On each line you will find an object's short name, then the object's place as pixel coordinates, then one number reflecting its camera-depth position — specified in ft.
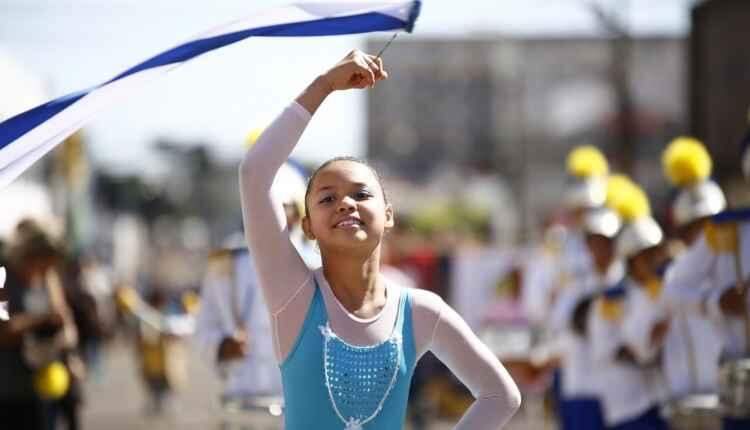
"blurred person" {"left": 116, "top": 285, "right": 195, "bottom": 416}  78.28
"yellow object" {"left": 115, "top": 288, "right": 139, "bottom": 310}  79.92
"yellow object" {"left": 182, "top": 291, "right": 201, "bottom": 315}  44.23
